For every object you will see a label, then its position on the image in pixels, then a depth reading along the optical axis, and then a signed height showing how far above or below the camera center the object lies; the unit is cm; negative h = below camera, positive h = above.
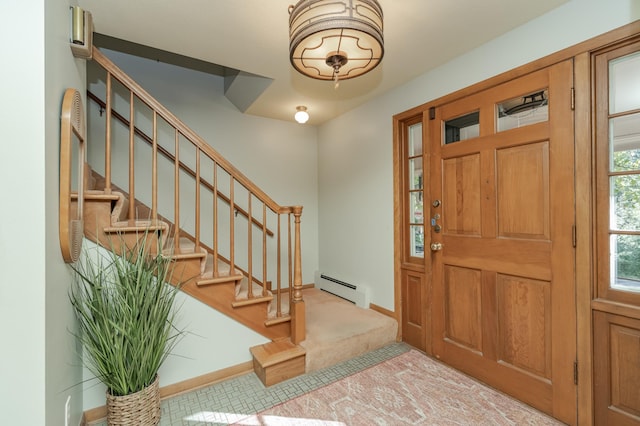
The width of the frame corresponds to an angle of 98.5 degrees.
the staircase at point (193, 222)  176 -5
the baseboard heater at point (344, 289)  303 -91
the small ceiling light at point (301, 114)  310 +113
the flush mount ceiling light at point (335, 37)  107 +76
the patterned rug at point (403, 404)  165 -123
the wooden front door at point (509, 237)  164 -17
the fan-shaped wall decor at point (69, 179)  122 +17
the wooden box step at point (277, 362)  199 -108
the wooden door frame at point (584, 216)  153 -2
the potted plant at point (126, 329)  143 -60
